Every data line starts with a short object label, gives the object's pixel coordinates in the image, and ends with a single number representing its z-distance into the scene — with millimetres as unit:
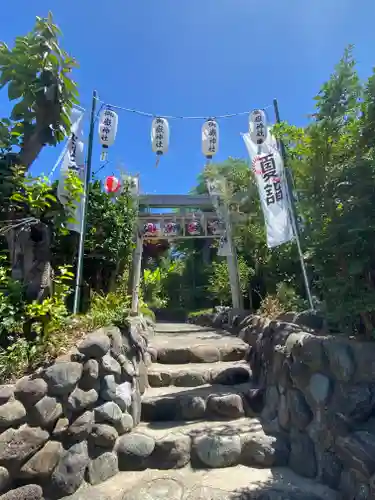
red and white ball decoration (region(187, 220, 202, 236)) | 10008
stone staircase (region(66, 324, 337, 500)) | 2410
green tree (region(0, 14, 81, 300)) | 3084
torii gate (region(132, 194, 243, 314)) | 7754
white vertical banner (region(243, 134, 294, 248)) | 5086
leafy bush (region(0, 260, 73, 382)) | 2482
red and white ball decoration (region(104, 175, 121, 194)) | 5855
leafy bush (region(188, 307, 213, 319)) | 12088
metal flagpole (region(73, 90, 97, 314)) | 4305
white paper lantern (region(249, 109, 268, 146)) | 6119
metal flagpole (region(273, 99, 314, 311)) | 4618
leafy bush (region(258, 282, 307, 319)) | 4671
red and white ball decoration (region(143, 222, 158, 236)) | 9551
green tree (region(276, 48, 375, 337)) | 2621
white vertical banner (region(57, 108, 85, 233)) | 4527
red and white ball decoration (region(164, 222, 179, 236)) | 9715
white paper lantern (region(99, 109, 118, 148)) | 6035
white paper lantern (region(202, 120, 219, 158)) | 7113
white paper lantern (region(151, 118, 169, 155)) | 6863
